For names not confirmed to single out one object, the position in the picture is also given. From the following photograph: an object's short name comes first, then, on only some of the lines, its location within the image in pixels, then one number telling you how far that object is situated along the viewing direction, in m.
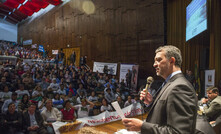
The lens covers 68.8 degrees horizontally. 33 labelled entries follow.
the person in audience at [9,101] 4.03
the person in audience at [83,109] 4.45
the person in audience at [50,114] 3.86
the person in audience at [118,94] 6.53
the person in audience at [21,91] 4.95
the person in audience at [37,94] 4.89
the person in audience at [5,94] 4.58
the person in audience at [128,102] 5.59
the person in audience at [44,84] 6.10
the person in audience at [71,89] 6.09
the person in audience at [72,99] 5.18
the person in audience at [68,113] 3.98
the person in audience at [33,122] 3.42
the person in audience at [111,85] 7.38
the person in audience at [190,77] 5.56
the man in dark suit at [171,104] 0.83
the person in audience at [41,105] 4.26
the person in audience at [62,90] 5.78
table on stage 3.89
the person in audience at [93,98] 5.70
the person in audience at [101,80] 8.04
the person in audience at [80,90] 6.30
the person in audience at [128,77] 8.50
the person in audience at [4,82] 4.99
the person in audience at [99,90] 6.56
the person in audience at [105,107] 4.93
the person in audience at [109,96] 6.22
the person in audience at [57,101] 4.83
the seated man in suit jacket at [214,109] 2.58
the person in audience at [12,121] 3.29
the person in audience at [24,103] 4.03
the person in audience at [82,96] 5.90
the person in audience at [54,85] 6.07
